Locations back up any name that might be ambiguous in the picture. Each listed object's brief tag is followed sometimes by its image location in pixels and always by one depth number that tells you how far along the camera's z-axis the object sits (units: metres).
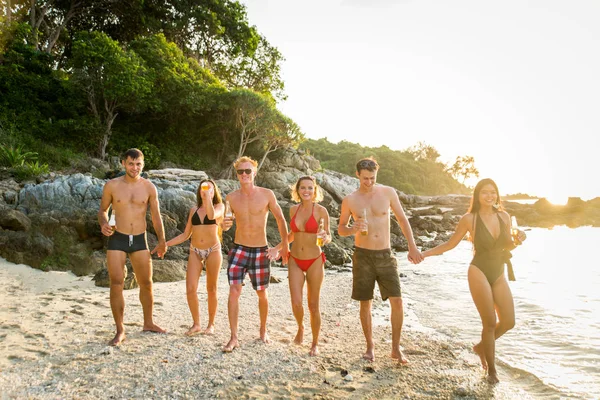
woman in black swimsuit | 4.09
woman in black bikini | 5.16
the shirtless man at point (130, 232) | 4.76
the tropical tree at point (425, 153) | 80.38
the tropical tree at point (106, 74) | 21.12
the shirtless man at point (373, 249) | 4.51
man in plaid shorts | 4.75
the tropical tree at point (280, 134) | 26.89
